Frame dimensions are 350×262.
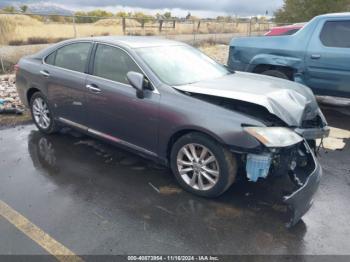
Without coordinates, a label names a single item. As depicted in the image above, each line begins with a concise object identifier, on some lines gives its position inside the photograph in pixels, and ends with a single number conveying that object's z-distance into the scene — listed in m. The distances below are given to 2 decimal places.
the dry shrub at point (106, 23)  22.04
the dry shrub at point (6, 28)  13.00
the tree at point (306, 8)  22.42
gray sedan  3.17
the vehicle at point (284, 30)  7.43
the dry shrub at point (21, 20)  14.25
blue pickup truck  5.93
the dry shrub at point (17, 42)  14.30
